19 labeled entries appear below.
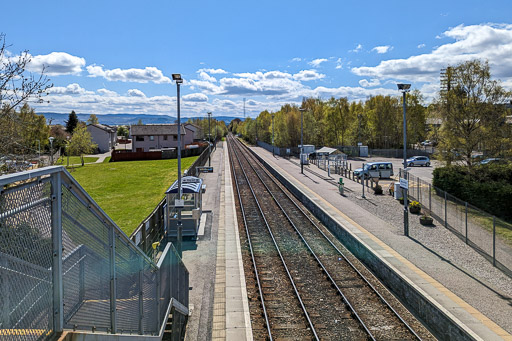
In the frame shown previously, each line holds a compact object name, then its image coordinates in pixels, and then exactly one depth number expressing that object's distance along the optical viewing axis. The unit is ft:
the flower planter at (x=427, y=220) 67.87
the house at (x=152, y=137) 259.60
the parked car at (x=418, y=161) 170.19
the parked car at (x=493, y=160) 89.97
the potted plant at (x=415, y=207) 76.13
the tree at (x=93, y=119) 543.23
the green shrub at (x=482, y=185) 74.08
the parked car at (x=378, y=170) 125.59
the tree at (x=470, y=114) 90.89
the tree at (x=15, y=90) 26.71
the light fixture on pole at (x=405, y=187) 60.54
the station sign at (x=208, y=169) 98.29
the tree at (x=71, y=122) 329.72
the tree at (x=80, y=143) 197.14
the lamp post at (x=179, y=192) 52.26
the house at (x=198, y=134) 455.38
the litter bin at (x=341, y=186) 99.14
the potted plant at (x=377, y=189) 98.32
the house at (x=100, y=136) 279.90
